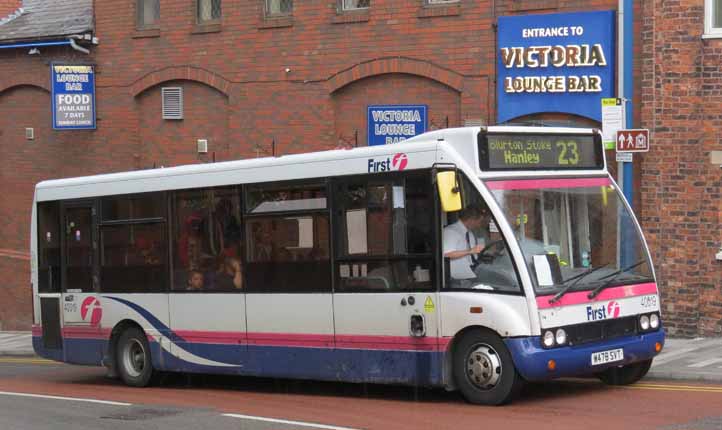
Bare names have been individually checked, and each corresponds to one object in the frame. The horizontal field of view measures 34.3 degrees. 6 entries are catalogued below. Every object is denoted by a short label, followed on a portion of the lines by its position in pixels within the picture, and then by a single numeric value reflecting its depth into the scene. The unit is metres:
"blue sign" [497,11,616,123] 18.14
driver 11.44
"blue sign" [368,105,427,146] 20.56
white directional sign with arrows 16.69
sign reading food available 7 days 25.19
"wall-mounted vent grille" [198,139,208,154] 23.83
